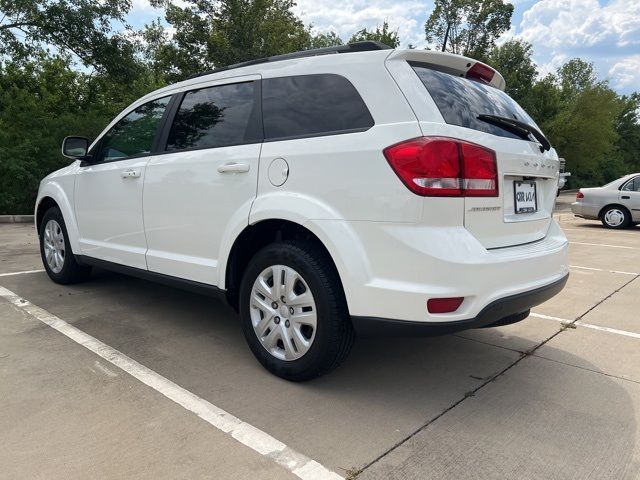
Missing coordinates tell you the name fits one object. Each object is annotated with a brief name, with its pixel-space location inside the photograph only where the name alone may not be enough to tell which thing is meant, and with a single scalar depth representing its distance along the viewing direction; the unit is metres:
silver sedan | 12.28
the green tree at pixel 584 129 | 27.81
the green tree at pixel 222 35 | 16.34
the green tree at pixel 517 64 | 25.81
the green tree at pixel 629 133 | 48.00
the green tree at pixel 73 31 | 12.67
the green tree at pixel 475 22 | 26.00
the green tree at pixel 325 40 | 33.38
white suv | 2.42
